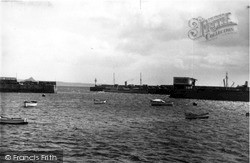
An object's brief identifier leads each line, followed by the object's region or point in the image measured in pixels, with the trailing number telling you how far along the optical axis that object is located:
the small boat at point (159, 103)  103.94
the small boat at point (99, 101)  110.56
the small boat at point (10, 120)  49.19
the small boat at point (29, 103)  86.31
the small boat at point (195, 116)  66.75
